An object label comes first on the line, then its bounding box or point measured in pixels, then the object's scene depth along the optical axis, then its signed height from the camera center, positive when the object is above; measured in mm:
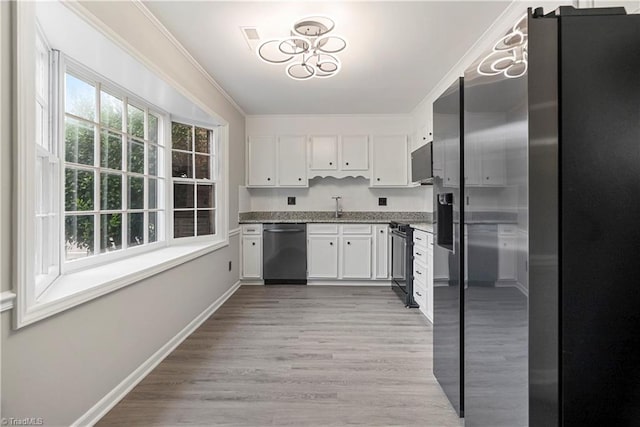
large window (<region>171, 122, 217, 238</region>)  3396 +348
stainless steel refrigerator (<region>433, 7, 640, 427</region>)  1025 -9
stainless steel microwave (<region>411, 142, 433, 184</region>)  3302 +507
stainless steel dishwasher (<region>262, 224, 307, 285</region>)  4598 -575
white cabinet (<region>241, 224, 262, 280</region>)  4617 -561
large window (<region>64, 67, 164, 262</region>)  2086 +308
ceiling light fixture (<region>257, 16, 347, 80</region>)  2176 +1246
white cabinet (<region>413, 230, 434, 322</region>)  3079 -602
